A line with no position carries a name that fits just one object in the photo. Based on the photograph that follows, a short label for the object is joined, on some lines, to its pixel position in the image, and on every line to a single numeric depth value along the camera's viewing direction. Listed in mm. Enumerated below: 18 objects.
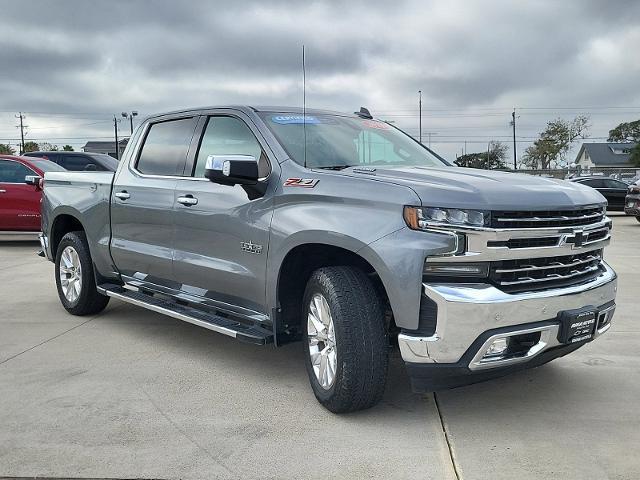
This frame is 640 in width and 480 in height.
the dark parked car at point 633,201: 16984
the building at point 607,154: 81625
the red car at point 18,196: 11602
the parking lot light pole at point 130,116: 56500
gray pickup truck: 3266
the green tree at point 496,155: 83312
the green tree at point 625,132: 92438
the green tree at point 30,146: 90625
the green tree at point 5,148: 81681
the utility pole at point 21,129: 89062
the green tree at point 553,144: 77812
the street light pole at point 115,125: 67050
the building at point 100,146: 74438
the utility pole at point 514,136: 66475
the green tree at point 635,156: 67875
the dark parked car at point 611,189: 21594
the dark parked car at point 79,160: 14533
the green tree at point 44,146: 92188
